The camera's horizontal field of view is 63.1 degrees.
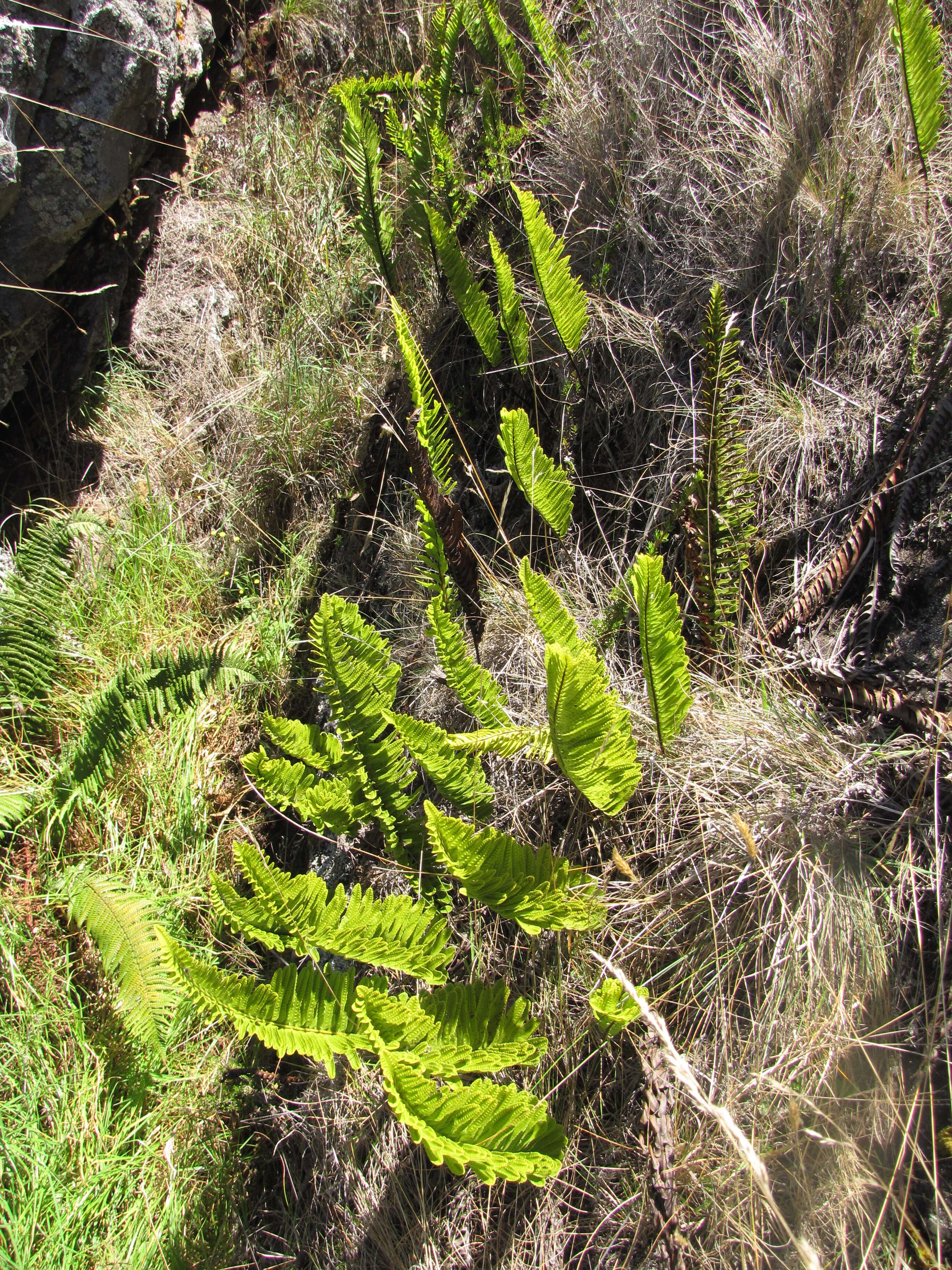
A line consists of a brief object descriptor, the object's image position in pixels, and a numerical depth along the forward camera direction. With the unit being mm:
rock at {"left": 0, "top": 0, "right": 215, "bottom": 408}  2293
